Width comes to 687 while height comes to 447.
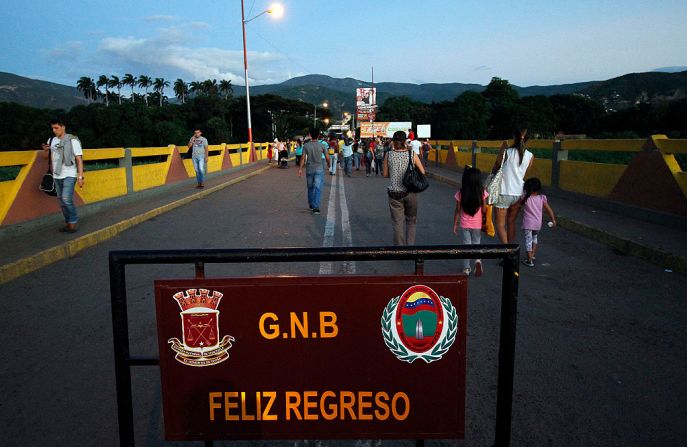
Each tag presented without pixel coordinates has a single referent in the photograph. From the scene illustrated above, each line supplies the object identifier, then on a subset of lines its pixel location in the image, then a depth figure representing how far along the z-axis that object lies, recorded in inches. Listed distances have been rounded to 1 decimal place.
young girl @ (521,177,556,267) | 260.2
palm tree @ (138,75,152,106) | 7475.4
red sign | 72.7
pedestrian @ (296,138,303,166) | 1258.6
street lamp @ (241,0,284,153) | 1318.9
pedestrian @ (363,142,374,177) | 985.5
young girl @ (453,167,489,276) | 236.8
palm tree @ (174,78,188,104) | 6978.4
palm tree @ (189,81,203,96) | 6530.0
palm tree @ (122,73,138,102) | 7332.7
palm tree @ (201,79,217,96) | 6282.0
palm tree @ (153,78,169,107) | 7436.0
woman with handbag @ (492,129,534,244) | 269.3
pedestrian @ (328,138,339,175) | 1093.1
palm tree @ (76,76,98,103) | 6978.4
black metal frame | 71.8
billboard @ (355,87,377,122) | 3164.4
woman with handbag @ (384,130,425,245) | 258.5
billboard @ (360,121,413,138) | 2675.7
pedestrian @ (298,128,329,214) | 453.4
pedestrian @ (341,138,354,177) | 968.9
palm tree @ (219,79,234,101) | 6794.8
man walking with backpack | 319.0
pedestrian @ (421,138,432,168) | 1172.0
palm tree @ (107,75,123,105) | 7249.0
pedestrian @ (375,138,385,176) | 991.1
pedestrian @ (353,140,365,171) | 1166.3
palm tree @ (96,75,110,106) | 7175.2
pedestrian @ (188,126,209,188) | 626.2
